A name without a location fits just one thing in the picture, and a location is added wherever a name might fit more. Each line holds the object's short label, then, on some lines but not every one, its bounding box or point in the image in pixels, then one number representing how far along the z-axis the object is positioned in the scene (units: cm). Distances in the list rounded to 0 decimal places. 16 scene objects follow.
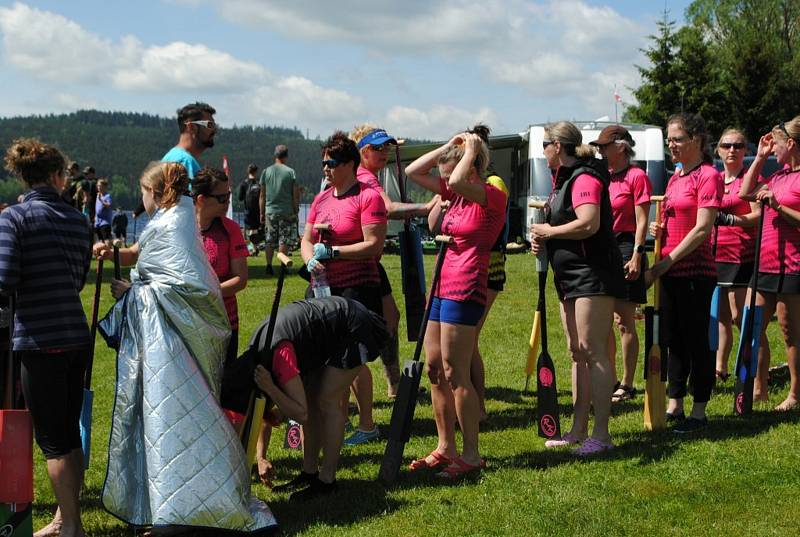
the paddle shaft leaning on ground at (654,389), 616
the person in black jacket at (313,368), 454
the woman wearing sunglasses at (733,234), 729
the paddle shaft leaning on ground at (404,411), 527
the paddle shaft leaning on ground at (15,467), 421
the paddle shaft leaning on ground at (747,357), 646
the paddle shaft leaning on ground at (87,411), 482
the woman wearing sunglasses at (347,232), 570
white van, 2208
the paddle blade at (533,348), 760
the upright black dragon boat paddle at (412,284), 639
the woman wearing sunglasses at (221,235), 517
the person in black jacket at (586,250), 546
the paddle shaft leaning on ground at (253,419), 452
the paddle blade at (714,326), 668
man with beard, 559
